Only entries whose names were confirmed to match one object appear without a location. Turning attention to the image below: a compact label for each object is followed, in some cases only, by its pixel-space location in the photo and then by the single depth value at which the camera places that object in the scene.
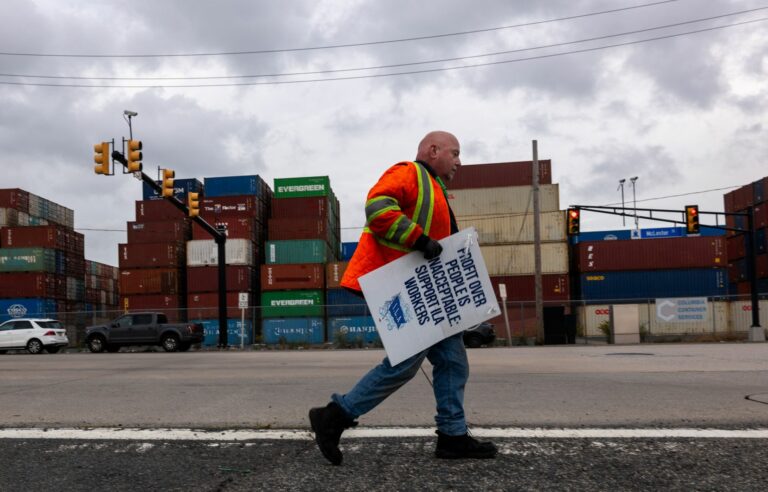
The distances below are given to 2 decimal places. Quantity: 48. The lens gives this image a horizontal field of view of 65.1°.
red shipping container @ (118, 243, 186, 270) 32.78
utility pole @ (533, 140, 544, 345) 23.19
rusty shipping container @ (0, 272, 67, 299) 32.72
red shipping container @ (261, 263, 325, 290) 30.94
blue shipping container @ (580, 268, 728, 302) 30.38
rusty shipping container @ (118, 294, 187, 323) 32.41
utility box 22.56
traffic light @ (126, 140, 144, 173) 16.69
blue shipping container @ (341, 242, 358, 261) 43.97
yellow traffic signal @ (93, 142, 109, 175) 15.95
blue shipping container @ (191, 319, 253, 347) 27.83
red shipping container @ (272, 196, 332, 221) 34.47
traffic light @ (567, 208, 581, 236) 23.55
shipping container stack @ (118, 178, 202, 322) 32.59
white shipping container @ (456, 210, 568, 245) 31.45
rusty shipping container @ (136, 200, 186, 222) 34.53
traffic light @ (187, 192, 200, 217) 21.00
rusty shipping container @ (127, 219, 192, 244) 33.66
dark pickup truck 22.08
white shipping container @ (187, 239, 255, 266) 32.25
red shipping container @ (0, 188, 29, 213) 36.03
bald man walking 3.04
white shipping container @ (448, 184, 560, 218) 32.50
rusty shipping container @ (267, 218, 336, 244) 33.12
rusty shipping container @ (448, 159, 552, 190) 33.00
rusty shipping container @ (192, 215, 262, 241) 32.84
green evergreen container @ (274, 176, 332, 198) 34.84
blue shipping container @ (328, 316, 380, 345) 24.66
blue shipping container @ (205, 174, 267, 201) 34.78
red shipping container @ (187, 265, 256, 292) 31.94
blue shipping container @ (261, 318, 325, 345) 27.88
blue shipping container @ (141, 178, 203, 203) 37.69
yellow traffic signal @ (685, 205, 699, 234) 23.31
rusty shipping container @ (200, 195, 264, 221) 33.88
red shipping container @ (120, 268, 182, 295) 32.56
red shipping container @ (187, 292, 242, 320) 30.19
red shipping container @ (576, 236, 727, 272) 30.20
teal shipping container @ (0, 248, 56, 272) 33.31
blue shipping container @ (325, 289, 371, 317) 26.68
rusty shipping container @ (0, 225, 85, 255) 34.38
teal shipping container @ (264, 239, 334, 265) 32.09
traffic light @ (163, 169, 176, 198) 18.59
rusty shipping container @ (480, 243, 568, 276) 31.12
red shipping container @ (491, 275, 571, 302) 30.70
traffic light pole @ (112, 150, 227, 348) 22.92
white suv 22.81
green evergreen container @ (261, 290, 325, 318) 29.09
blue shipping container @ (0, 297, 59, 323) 32.12
